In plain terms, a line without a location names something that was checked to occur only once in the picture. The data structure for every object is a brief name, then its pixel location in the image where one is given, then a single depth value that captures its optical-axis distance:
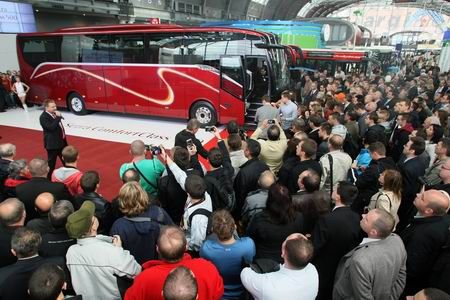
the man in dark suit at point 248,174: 3.99
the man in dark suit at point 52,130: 5.88
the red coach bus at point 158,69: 9.46
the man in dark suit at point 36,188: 3.56
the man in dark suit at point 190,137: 5.12
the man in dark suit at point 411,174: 4.06
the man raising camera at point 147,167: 4.04
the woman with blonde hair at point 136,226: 2.82
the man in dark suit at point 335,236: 2.81
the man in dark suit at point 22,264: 2.17
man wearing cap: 2.36
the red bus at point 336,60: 16.19
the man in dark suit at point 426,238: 2.61
